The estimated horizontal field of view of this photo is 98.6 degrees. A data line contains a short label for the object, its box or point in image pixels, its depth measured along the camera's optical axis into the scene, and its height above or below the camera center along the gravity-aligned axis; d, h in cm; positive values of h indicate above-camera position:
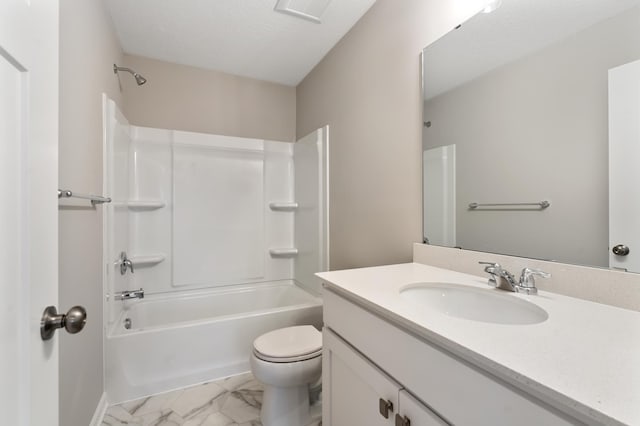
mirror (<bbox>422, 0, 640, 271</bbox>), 81 +30
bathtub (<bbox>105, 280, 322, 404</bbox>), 165 -85
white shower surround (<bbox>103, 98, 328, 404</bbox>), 171 -30
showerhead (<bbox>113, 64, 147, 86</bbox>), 189 +95
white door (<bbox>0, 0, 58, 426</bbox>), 45 +1
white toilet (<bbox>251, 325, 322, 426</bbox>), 136 -82
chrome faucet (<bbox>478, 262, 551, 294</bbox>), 88 -22
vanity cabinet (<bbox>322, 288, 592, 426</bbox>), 49 -40
